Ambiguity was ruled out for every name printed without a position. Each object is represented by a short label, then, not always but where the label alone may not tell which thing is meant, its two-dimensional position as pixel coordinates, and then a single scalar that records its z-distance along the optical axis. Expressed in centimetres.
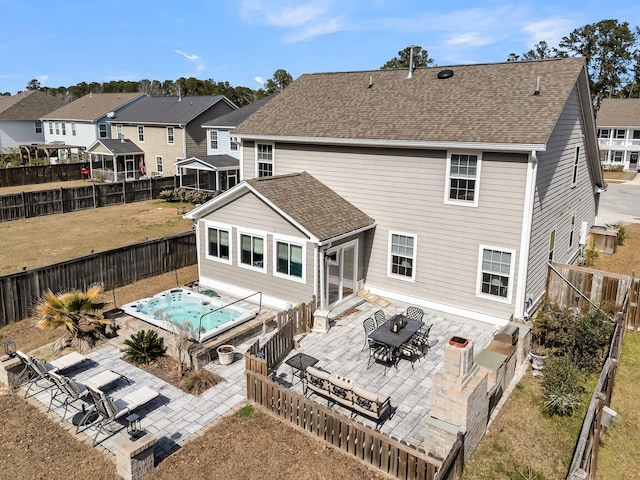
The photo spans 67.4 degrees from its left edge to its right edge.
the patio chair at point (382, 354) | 1281
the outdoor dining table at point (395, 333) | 1255
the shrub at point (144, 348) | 1315
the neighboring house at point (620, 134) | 5481
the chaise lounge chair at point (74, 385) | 1058
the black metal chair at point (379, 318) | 1471
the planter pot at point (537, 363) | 1254
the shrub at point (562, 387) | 1084
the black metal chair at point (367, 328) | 1389
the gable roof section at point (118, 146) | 4433
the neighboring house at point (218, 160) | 3716
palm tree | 1364
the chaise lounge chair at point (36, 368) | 1154
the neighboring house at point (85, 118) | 5278
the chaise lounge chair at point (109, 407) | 995
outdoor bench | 998
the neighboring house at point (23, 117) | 5906
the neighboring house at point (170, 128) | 4309
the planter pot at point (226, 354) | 1295
